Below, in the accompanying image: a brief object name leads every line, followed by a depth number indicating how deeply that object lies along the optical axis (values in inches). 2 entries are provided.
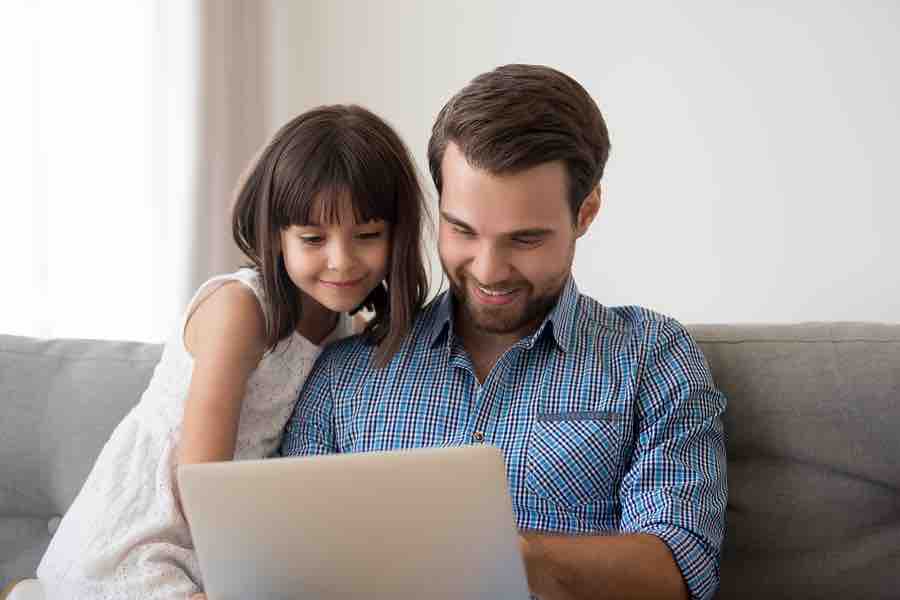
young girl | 91.1
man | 91.9
